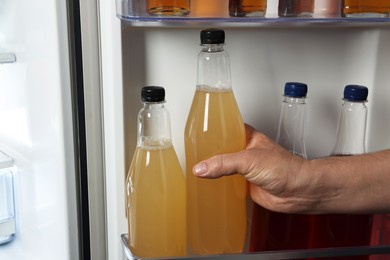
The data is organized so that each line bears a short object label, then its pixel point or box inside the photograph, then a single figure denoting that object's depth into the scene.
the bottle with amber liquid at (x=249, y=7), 0.89
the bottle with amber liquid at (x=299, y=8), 0.91
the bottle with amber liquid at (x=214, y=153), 0.90
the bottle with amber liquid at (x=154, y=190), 0.88
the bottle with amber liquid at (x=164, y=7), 0.83
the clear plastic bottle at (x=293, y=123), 0.97
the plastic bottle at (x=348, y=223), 0.98
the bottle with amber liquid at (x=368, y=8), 0.89
